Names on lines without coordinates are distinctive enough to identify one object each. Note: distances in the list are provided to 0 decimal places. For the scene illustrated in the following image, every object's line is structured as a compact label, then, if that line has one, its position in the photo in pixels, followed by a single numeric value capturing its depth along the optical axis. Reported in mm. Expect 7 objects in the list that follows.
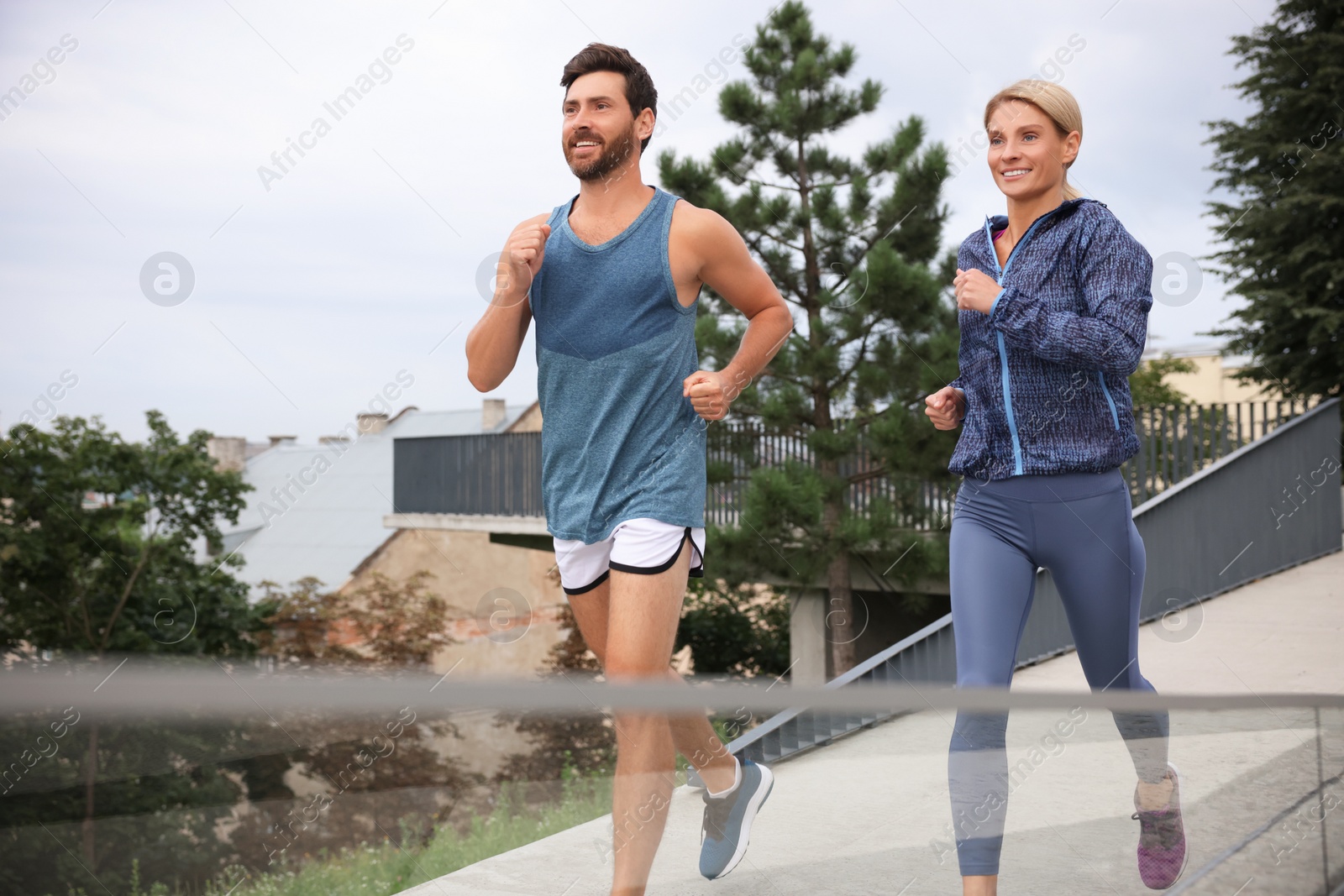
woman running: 2020
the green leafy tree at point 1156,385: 24766
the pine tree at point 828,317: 11039
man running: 2000
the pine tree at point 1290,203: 16000
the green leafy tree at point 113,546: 11781
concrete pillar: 12984
